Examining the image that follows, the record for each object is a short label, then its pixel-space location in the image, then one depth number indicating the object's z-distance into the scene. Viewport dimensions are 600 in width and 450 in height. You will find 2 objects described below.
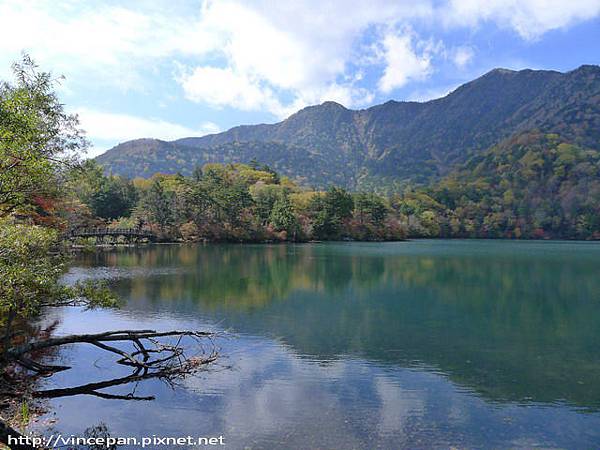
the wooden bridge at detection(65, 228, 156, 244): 55.18
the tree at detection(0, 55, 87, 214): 8.13
